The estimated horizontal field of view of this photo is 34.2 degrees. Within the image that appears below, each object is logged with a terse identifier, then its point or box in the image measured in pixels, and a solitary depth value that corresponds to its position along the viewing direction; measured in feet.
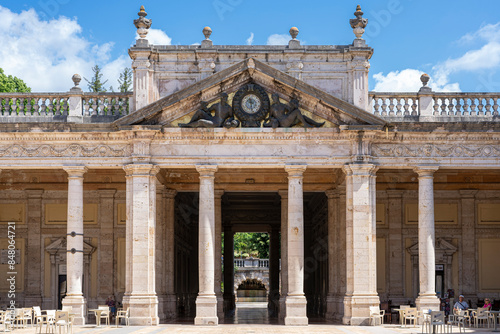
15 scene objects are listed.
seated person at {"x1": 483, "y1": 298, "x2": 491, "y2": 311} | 115.10
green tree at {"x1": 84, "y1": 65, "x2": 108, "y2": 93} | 247.91
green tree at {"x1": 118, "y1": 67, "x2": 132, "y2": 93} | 251.60
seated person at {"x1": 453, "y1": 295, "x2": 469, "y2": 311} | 111.08
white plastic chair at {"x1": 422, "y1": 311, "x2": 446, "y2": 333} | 88.99
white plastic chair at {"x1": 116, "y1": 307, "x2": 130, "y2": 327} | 107.45
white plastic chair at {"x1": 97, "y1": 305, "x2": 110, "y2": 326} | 108.13
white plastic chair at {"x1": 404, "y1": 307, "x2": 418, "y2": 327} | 105.19
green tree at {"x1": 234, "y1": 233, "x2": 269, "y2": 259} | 279.28
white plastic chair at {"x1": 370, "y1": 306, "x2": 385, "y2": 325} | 108.37
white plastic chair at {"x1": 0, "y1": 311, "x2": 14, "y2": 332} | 97.04
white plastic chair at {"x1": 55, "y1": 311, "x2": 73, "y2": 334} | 90.45
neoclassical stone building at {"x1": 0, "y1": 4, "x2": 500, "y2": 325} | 112.37
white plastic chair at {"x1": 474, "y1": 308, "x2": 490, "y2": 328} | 100.89
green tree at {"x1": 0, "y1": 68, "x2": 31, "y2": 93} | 191.11
